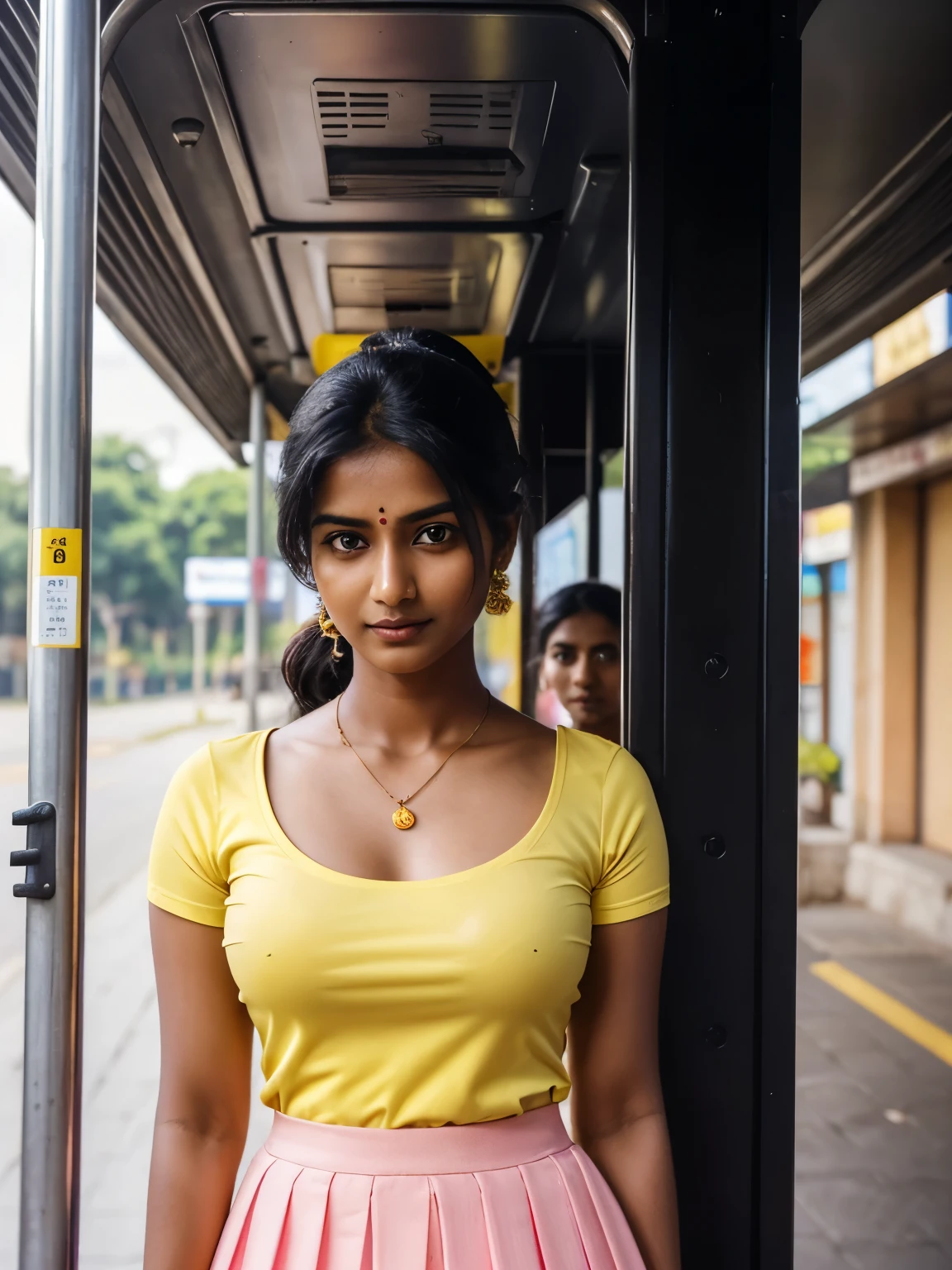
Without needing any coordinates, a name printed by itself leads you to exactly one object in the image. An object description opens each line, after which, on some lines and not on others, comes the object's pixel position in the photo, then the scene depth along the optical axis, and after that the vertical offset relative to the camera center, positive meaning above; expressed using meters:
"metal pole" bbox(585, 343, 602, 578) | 2.04 +0.37
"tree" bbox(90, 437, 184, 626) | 35.41 +3.46
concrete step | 5.86 -1.35
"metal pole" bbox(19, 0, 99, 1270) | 1.12 +0.05
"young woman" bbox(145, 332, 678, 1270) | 1.11 -0.30
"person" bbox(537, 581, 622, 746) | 1.97 -0.01
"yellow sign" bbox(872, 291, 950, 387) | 2.17 +0.71
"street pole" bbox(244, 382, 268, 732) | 2.52 +0.20
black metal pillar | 1.30 +0.09
